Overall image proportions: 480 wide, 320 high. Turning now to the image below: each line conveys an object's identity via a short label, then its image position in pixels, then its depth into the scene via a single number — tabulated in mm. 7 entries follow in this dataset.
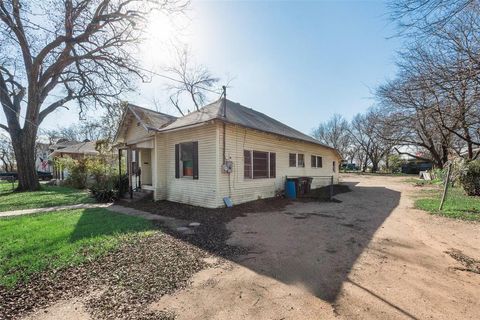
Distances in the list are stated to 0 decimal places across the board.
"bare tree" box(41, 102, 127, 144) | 16875
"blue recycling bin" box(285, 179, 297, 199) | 11547
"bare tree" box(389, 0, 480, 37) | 3500
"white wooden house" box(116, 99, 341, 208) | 8617
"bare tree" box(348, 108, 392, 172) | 47531
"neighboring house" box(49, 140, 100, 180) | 26469
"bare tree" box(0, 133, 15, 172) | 39625
